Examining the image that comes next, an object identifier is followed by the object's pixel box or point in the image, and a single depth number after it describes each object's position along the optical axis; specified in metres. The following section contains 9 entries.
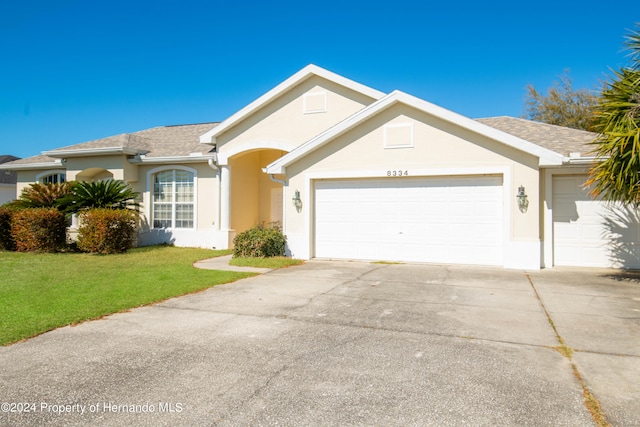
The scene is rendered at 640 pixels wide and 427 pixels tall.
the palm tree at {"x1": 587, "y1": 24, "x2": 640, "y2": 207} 8.59
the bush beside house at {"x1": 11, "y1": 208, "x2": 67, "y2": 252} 15.12
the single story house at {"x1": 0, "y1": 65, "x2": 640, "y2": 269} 11.25
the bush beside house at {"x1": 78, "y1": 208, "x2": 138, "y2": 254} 14.47
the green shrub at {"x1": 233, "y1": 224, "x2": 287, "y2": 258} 13.21
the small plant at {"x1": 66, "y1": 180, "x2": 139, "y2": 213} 15.53
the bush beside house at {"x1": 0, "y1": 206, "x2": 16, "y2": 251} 16.00
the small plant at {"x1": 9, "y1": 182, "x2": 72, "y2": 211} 16.09
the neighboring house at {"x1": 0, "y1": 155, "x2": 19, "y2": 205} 31.46
